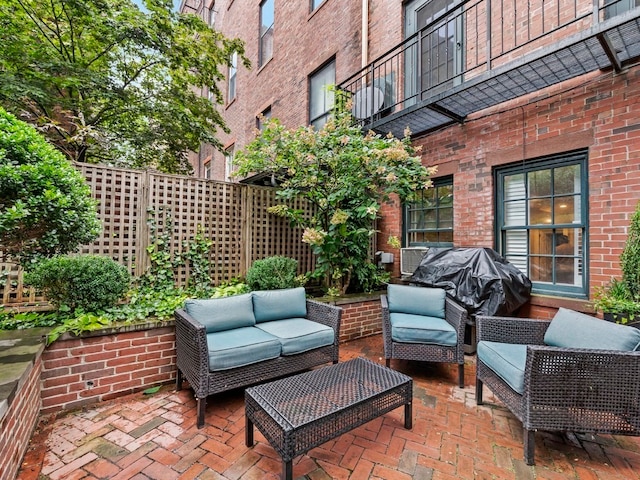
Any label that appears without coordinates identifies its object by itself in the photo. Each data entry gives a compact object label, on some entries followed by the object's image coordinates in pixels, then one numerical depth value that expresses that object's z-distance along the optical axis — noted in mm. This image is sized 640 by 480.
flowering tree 4258
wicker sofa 2502
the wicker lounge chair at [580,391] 1964
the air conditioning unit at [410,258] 5230
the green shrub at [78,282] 2812
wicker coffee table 1760
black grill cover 3721
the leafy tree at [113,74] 5012
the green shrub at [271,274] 4176
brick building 3375
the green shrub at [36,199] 1908
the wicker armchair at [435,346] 3148
